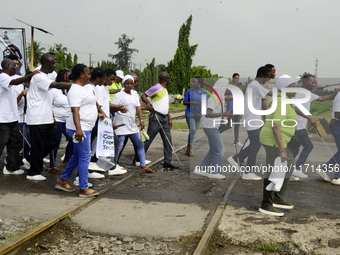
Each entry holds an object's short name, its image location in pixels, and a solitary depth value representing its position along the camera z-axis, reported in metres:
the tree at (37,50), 76.84
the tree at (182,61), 49.50
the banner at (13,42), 13.62
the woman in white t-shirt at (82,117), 5.46
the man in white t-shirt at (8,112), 6.39
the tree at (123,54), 93.94
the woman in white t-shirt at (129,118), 7.28
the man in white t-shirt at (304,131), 7.10
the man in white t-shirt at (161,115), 7.86
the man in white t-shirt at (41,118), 6.11
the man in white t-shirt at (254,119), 6.83
